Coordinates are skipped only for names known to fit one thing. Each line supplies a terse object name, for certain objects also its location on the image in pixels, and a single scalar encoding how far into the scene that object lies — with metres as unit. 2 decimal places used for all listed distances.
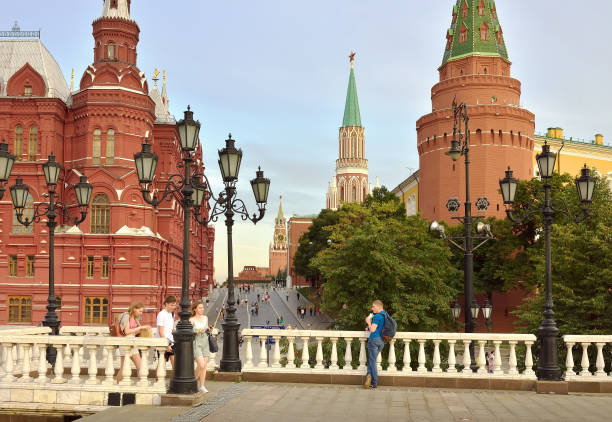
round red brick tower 59.94
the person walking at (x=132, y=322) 13.69
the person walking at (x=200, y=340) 13.59
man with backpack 14.13
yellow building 75.94
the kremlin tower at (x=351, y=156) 155.75
